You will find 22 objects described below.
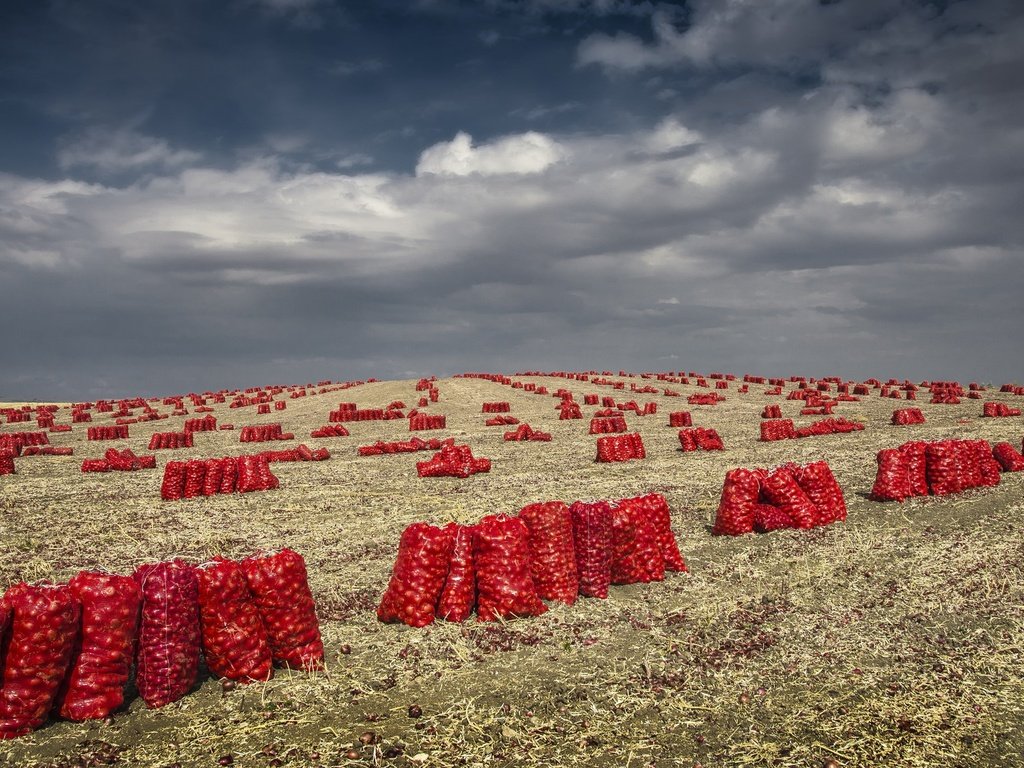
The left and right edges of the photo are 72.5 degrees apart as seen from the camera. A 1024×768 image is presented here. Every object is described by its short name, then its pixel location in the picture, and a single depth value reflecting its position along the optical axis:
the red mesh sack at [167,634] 6.53
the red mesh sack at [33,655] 5.99
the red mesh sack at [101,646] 6.26
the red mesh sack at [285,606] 7.12
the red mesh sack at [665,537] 10.16
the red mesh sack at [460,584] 8.40
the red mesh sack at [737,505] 12.10
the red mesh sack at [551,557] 8.95
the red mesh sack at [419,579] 8.30
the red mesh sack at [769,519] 12.20
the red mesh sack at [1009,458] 16.08
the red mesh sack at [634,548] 9.58
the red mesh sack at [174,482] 17.27
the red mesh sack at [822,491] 12.62
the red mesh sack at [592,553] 9.22
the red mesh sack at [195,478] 17.48
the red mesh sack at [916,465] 14.10
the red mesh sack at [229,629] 6.89
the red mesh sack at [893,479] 14.00
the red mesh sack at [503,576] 8.42
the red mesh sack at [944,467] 14.04
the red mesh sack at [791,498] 12.32
